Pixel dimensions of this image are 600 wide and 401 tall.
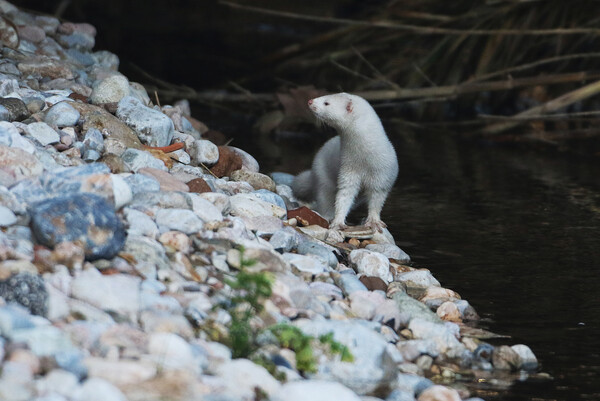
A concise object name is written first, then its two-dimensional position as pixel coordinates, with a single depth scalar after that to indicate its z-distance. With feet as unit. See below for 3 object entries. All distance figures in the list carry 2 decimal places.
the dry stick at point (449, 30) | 45.11
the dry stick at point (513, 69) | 44.97
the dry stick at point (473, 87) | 46.21
